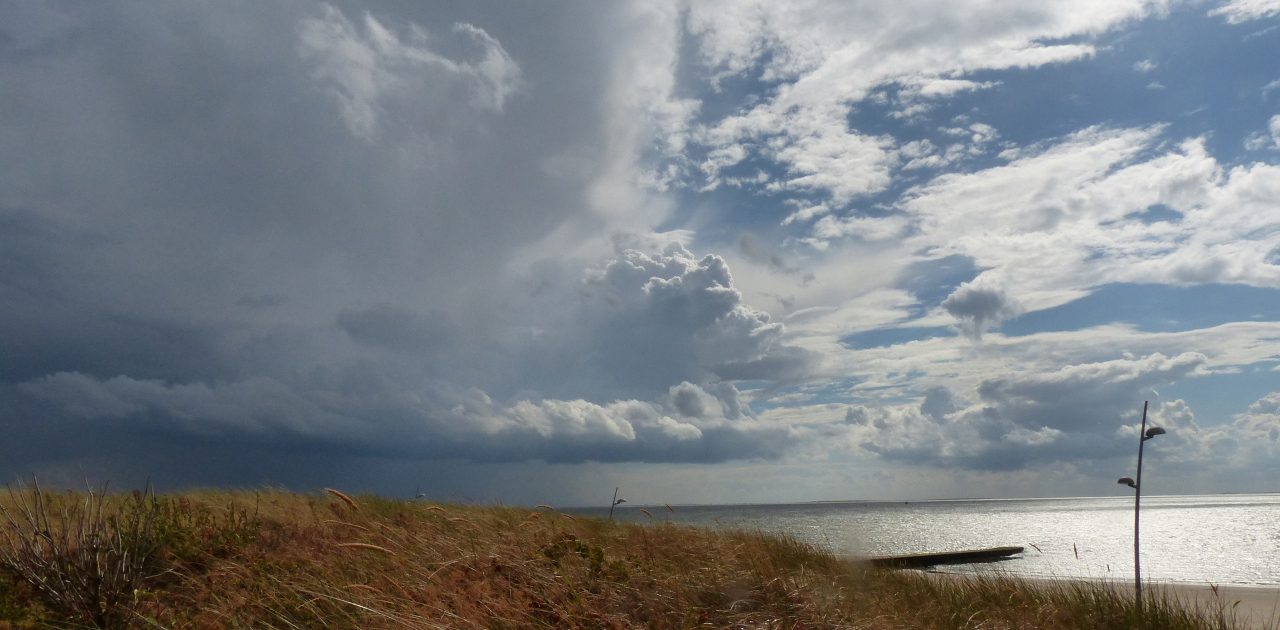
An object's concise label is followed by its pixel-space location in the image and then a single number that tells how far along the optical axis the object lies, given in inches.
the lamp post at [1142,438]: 619.2
